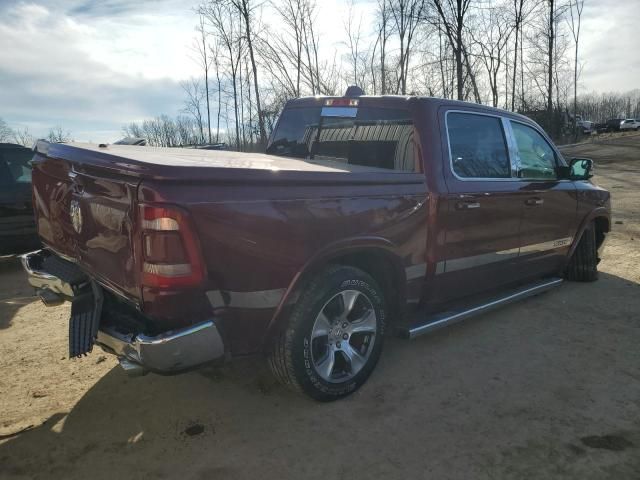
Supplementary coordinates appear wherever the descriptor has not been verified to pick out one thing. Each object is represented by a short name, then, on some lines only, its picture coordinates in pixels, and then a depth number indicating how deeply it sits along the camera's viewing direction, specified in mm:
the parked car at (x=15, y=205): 6430
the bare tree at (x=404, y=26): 22578
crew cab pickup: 2344
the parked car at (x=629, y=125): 51312
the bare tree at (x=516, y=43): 29281
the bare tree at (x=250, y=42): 21172
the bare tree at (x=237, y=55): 24350
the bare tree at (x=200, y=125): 36312
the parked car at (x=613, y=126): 51531
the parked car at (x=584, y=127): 43625
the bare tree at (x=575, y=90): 35062
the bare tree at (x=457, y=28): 21250
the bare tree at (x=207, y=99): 31253
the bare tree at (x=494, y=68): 29495
